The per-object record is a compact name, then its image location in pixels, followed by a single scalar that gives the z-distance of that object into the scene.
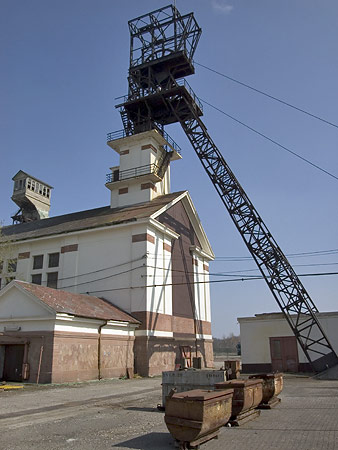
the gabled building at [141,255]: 25.39
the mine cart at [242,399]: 8.69
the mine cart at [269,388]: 10.81
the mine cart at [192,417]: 6.54
